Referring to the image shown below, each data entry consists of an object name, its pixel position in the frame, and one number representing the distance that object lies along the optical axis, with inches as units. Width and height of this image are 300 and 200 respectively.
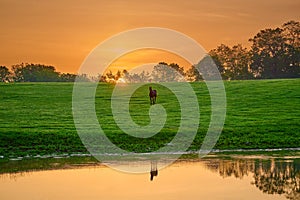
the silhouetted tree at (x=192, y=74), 5610.2
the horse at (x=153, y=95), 2162.2
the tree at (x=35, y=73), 5881.9
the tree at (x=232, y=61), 5036.9
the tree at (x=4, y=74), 6107.3
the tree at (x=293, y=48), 4610.0
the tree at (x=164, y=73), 6234.3
